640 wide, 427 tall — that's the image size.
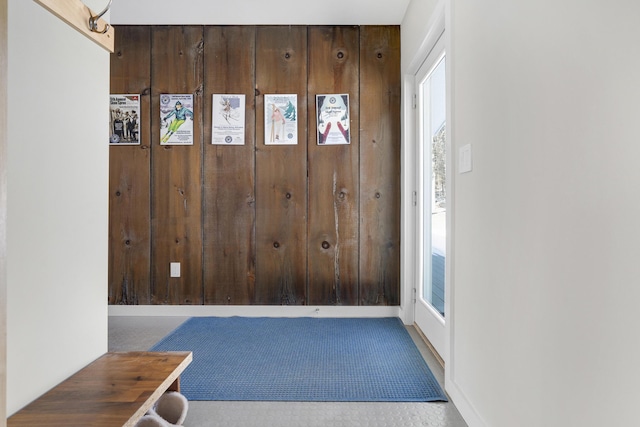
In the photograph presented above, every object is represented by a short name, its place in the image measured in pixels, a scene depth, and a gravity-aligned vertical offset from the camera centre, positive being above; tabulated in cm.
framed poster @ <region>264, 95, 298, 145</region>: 305 +72
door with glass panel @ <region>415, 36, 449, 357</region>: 229 +11
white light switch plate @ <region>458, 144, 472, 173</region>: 152 +21
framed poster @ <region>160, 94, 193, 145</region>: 307 +72
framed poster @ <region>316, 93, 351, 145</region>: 304 +73
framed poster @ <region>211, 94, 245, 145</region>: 306 +73
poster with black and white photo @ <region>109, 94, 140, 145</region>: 308 +73
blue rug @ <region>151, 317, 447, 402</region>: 179 -81
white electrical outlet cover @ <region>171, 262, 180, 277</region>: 309 -42
